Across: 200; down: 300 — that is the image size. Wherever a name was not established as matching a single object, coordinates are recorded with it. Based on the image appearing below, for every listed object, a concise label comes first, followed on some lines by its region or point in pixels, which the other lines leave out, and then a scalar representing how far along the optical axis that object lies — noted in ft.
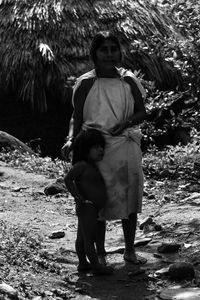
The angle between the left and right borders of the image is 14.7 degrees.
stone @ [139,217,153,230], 21.75
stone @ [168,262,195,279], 16.02
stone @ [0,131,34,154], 35.73
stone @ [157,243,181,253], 18.61
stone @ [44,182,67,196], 28.25
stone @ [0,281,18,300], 13.99
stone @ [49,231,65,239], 21.34
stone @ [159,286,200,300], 14.74
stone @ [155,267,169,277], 16.42
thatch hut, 38.78
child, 16.29
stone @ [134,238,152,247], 19.71
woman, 16.75
